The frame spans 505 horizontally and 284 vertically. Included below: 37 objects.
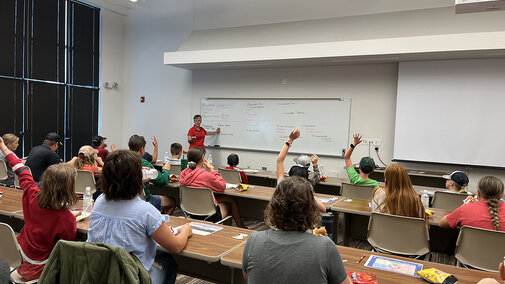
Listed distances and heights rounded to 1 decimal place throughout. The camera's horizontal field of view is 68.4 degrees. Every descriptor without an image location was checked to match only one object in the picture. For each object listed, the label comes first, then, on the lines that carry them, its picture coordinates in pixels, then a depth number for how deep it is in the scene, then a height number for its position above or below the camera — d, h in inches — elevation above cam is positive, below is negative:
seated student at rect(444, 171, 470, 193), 169.3 -25.8
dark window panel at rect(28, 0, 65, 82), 317.1 +62.1
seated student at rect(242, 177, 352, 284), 57.9 -20.3
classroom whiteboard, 296.4 -2.4
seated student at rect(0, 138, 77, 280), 87.3 -25.5
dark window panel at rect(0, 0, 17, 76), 296.2 +59.0
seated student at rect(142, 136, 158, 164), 231.7 -27.4
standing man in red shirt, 317.7 -15.3
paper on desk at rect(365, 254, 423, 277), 78.5 -30.8
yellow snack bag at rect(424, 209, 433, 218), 128.6 -30.4
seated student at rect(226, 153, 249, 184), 209.3 -25.7
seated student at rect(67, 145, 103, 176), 198.8 -26.4
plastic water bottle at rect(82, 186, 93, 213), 118.8 -29.4
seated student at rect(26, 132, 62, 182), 180.5 -23.6
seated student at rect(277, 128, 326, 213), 132.1 -17.3
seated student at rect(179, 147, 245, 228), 163.6 -26.6
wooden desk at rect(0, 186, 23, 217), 115.8 -31.7
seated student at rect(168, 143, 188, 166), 231.6 -24.1
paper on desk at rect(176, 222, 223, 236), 99.0 -30.6
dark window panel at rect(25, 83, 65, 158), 317.4 -0.5
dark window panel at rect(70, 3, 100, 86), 347.6 +64.9
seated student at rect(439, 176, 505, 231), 108.8 -24.5
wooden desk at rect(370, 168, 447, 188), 241.8 -35.1
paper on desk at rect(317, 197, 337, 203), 149.7 -32.0
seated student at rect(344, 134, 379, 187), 161.6 -21.6
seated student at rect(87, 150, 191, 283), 75.6 -21.0
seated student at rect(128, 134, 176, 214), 162.7 -30.5
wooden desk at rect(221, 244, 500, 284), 73.8 -30.6
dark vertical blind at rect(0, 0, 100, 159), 302.7 +35.6
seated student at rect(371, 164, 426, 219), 113.3 -22.0
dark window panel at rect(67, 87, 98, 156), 350.3 -4.3
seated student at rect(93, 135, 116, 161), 253.3 -23.9
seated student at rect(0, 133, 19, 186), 217.9 -20.9
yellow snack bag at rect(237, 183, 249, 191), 172.1 -32.1
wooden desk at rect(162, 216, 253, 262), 83.0 -30.6
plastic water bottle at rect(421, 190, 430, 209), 147.3 -29.3
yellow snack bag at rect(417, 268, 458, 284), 71.7 -29.6
